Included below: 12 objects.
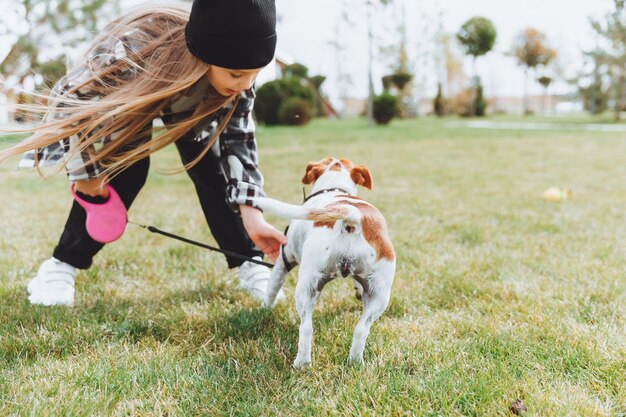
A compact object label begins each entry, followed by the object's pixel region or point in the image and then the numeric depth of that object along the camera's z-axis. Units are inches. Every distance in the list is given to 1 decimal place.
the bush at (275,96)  613.0
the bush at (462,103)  1119.6
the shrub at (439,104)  1141.7
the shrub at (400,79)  986.5
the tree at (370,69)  683.4
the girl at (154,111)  80.0
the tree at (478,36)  973.8
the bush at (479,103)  1090.7
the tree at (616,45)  811.3
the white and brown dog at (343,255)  68.9
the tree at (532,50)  1288.1
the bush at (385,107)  683.4
